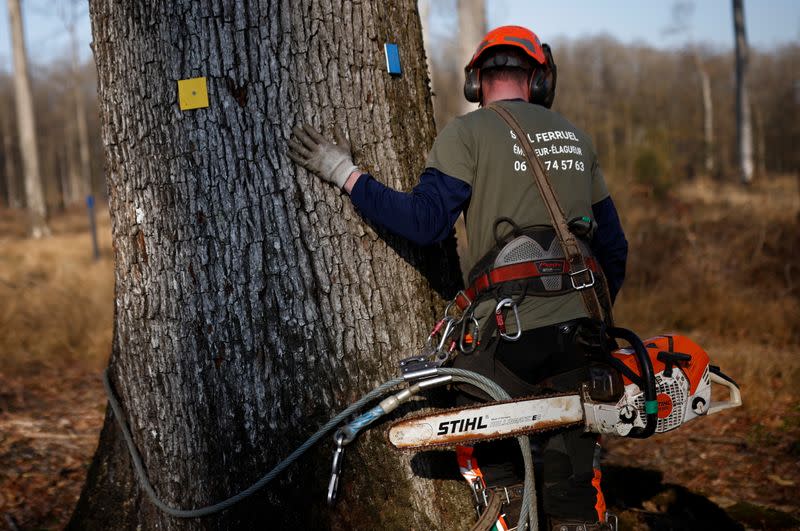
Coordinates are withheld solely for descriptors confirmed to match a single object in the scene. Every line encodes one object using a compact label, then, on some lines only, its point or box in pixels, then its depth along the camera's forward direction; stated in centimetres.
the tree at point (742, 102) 2292
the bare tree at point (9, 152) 4453
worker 247
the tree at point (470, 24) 1065
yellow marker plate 254
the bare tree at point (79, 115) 3141
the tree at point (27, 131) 1950
